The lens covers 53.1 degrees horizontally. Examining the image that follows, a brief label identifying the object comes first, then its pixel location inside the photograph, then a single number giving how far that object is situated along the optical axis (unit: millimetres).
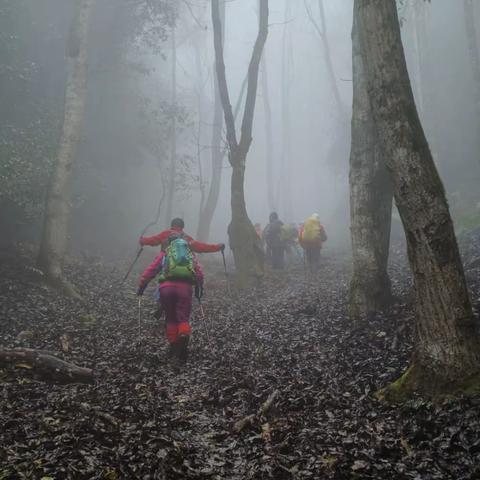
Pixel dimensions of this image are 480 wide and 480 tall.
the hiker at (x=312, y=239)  17391
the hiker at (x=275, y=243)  18641
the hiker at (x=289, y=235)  19381
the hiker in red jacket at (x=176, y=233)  9109
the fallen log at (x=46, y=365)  6445
